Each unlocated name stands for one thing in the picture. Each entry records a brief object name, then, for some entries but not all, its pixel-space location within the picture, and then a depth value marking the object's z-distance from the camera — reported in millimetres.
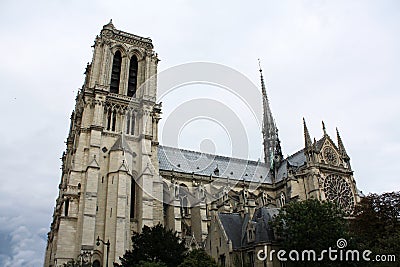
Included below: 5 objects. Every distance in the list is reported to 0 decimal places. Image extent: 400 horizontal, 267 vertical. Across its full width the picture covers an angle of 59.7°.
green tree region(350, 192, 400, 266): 31844
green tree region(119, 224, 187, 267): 28562
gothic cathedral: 36844
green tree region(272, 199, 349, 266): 26091
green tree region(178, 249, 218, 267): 25009
